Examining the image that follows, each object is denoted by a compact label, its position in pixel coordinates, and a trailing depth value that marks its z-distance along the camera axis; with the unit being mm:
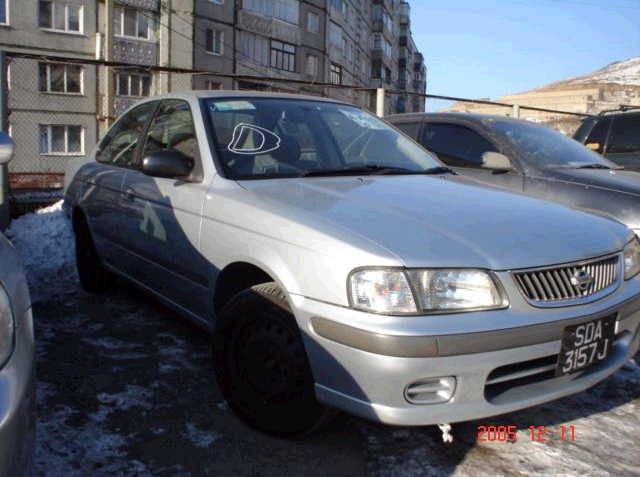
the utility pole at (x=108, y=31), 29031
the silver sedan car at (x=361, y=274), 2230
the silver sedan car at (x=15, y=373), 1595
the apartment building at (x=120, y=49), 27453
